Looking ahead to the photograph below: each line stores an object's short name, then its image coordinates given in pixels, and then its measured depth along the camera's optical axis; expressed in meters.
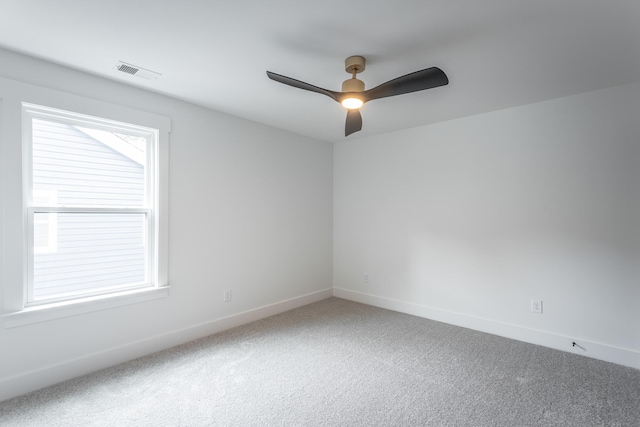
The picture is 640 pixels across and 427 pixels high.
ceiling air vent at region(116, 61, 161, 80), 2.41
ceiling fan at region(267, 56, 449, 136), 1.98
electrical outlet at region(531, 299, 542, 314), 3.14
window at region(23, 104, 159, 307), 2.39
